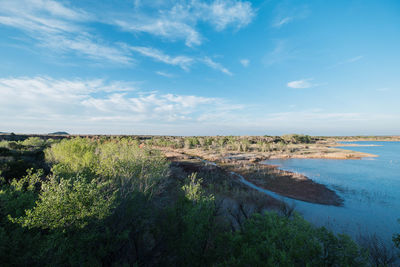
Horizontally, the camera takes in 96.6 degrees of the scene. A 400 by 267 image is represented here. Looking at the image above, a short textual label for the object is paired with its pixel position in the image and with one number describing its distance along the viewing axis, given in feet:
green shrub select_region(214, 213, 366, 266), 24.45
